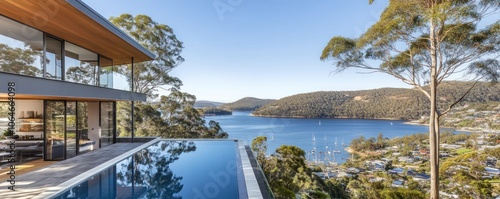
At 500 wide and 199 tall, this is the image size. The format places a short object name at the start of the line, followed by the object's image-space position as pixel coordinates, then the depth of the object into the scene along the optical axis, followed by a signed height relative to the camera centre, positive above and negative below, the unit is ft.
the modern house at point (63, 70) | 17.39 +3.41
